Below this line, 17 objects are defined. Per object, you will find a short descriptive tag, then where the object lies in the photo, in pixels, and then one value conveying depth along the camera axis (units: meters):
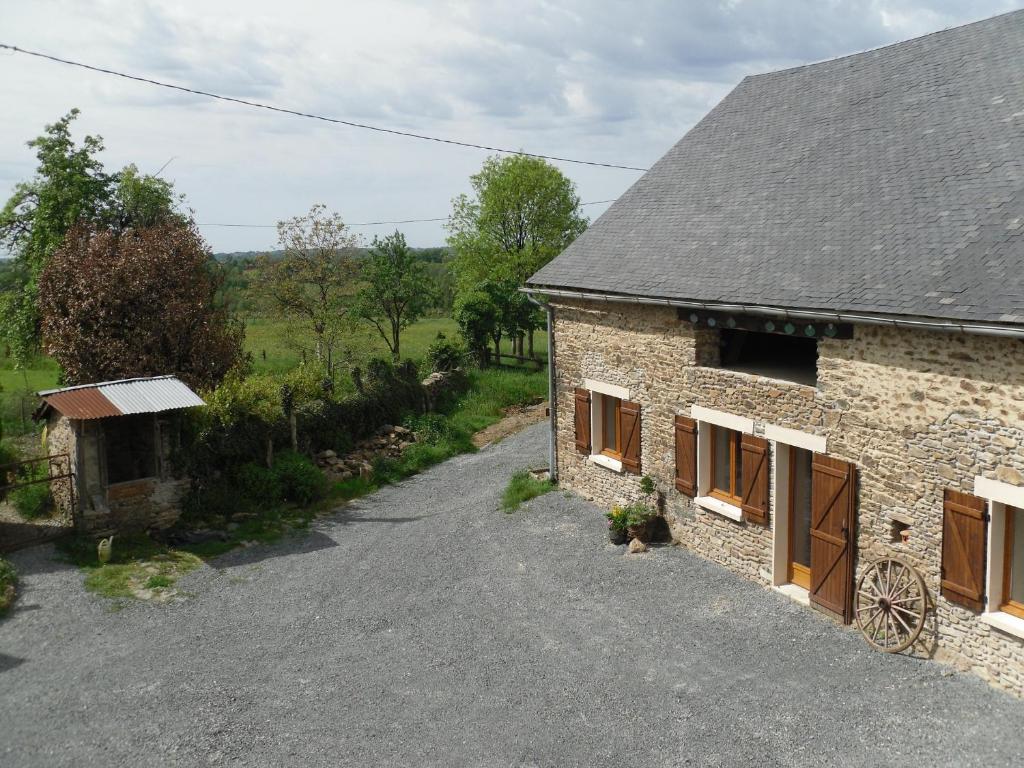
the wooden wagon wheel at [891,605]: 8.80
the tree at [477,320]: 27.75
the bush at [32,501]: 13.89
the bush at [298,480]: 15.66
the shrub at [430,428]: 19.98
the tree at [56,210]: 22.00
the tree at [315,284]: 25.45
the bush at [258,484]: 15.27
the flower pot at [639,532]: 12.59
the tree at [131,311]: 17.06
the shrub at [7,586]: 10.98
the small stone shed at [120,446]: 12.88
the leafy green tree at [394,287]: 28.28
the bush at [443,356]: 24.22
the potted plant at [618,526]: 12.65
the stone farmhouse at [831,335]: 8.23
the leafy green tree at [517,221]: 33.09
